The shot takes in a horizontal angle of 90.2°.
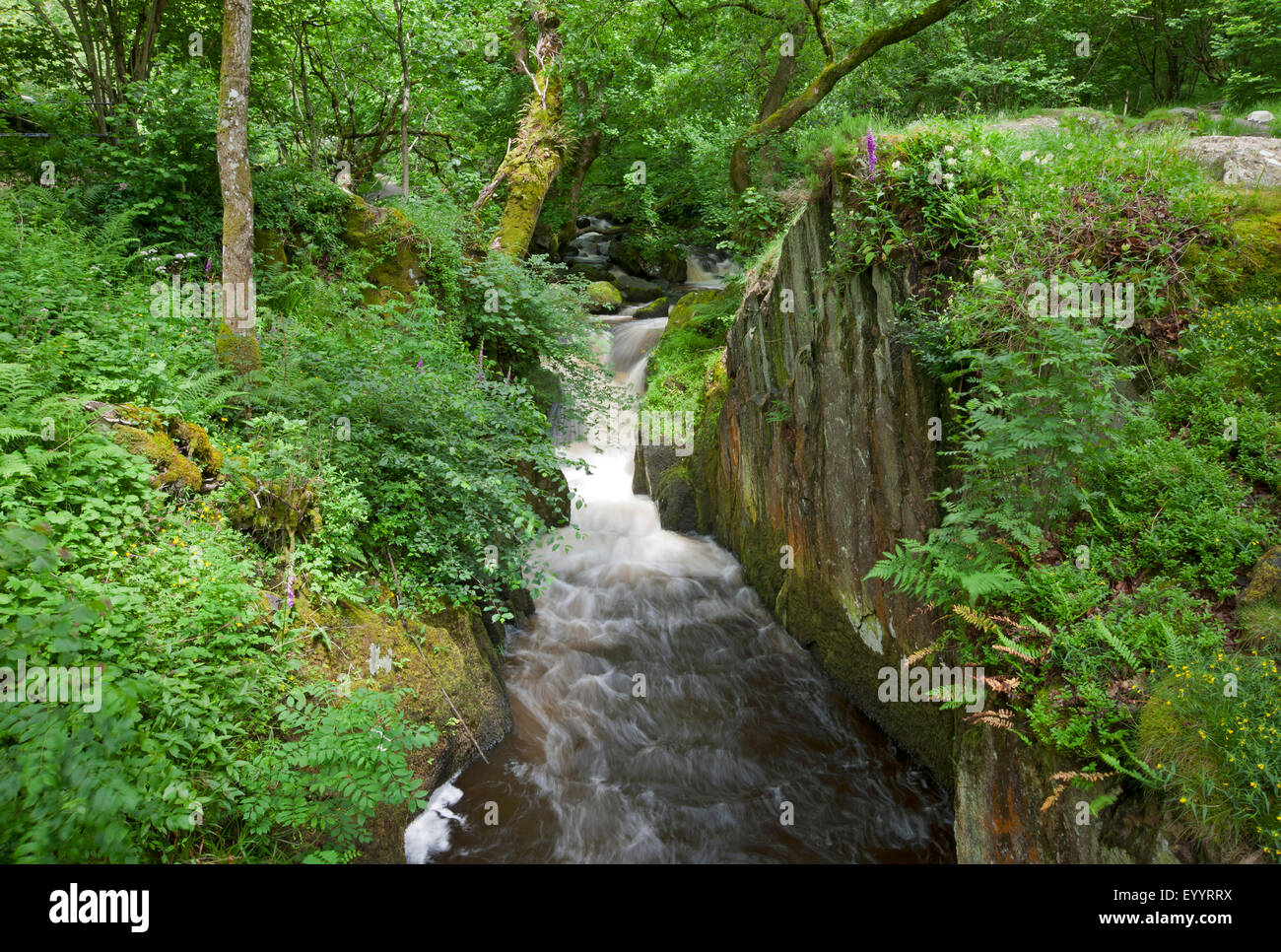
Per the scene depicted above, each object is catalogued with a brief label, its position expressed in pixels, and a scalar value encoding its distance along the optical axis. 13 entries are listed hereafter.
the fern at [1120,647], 3.68
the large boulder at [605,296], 17.75
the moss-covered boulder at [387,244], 9.16
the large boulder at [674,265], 21.38
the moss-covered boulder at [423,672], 4.70
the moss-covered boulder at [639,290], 20.27
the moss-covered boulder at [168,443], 4.56
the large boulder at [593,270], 20.11
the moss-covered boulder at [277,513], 4.97
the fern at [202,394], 5.16
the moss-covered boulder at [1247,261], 5.15
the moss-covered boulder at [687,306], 13.52
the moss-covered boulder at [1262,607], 3.48
